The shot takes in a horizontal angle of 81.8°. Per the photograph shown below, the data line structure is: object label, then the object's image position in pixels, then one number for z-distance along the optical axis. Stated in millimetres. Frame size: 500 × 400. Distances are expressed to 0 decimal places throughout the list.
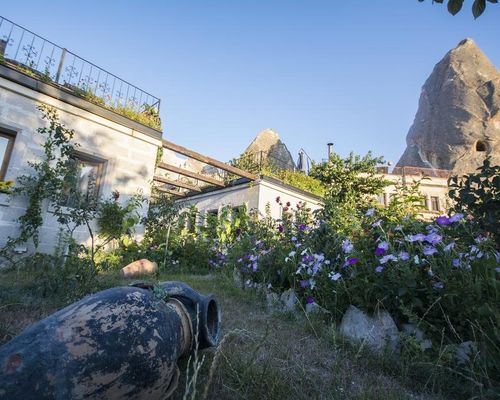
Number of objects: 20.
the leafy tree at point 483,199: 2504
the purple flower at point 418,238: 2295
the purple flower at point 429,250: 2141
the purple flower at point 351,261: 2559
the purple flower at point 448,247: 2136
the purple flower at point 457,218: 2385
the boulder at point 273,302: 3491
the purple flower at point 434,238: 2209
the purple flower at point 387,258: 2291
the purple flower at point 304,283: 3135
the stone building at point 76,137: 5867
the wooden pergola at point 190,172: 8758
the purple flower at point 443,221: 2486
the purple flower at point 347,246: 2757
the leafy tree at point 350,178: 12500
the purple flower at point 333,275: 2629
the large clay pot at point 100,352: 985
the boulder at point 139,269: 5203
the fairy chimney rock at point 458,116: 34375
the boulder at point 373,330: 2213
